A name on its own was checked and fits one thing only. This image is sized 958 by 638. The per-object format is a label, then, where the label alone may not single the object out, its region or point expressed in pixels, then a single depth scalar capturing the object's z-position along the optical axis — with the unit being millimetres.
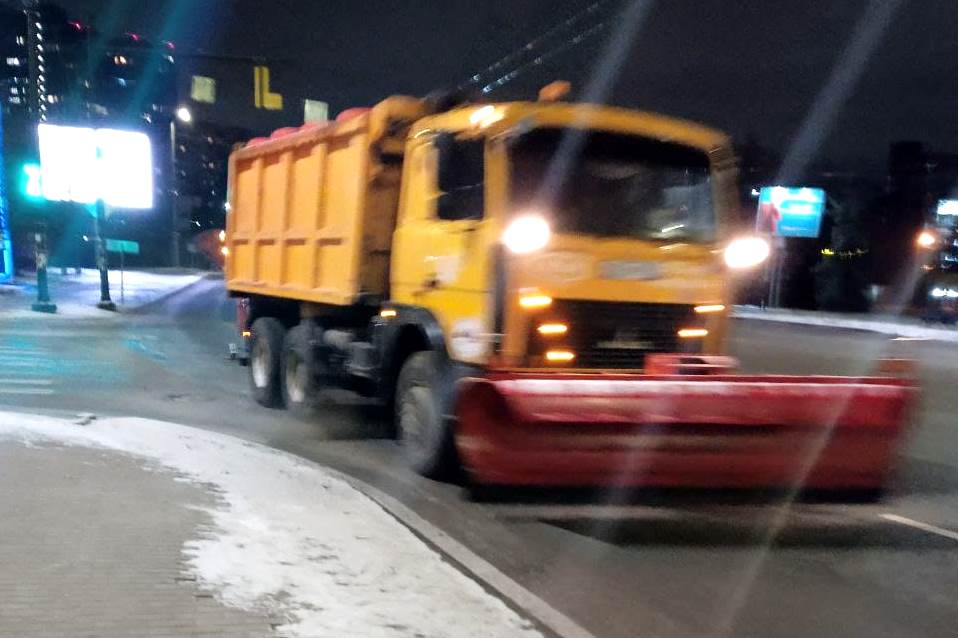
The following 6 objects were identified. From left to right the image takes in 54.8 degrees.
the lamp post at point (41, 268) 25422
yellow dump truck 6797
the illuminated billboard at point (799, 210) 60219
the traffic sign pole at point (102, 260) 27880
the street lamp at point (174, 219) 65562
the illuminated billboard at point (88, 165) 29500
